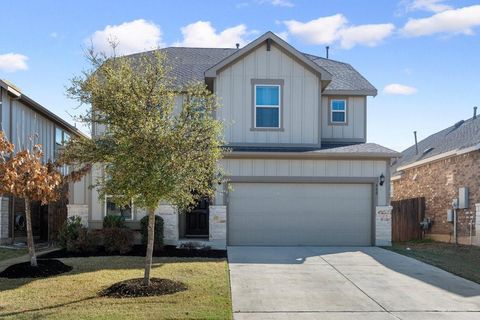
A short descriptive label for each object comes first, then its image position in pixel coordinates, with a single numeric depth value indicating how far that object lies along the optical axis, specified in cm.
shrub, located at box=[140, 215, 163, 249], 1516
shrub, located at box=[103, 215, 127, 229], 1556
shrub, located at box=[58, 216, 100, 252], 1486
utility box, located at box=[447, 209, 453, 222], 1947
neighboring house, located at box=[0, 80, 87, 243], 1745
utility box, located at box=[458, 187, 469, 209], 1852
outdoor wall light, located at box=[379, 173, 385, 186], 1638
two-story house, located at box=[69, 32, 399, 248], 1623
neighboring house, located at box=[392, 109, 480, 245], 1822
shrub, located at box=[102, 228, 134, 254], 1465
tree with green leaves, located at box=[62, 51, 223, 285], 904
